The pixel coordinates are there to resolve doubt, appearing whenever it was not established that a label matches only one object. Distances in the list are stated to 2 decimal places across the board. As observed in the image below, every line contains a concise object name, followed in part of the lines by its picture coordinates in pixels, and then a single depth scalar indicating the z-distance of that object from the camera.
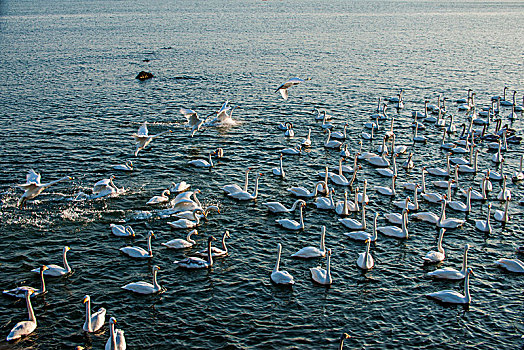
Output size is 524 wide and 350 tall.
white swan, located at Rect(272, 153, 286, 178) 31.75
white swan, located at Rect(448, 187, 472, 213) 27.25
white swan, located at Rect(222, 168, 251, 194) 29.09
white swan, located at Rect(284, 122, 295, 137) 38.71
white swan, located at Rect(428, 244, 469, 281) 21.34
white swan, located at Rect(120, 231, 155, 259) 22.44
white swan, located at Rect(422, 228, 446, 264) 22.31
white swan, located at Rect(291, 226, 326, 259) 22.73
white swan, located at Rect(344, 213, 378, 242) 24.11
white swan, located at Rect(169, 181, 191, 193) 28.95
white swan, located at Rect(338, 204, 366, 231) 25.12
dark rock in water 58.43
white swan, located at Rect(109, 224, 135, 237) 24.11
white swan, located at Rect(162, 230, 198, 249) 23.28
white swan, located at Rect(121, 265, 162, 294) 20.05
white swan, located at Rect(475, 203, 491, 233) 25.05
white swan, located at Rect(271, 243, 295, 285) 20.77
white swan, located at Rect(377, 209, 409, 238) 24.52
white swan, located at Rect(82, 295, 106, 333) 17.91
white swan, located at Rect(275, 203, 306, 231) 25.39
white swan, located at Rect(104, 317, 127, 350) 16.73
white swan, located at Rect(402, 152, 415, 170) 32.78
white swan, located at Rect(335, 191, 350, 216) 26.67
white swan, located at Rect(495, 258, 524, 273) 21.77
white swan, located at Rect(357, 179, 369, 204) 27.47
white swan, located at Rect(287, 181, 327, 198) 28.72
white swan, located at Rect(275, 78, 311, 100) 27.22
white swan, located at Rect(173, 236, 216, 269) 21.88
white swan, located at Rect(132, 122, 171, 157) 30.98
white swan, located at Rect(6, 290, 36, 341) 17.39
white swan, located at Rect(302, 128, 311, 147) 36.91
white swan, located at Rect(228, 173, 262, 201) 28.66
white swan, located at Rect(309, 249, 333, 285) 20.78
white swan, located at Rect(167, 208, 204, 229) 25.02
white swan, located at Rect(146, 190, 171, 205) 27.38
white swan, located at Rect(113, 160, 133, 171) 32.09
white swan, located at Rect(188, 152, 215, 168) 33.31
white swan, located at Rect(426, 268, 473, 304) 19.94
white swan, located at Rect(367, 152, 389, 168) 33.22
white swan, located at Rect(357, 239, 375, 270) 21.83
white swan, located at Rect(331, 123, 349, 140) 37.84
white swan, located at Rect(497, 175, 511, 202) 28.38
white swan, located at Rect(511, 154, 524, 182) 31.05
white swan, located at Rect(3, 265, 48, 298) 19.50
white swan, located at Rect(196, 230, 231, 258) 22.69
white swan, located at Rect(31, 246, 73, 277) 20.88
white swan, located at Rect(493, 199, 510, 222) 25.94
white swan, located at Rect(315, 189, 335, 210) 27.45
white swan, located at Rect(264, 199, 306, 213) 26.88
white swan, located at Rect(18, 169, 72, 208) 25.02
